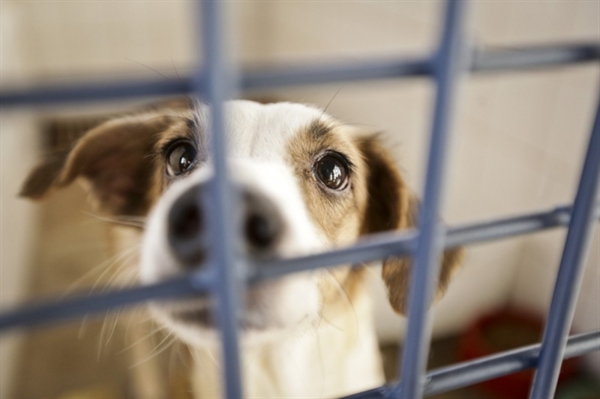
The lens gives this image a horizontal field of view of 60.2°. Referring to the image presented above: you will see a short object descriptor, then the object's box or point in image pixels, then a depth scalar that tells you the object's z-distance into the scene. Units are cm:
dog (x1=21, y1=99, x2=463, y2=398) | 39
